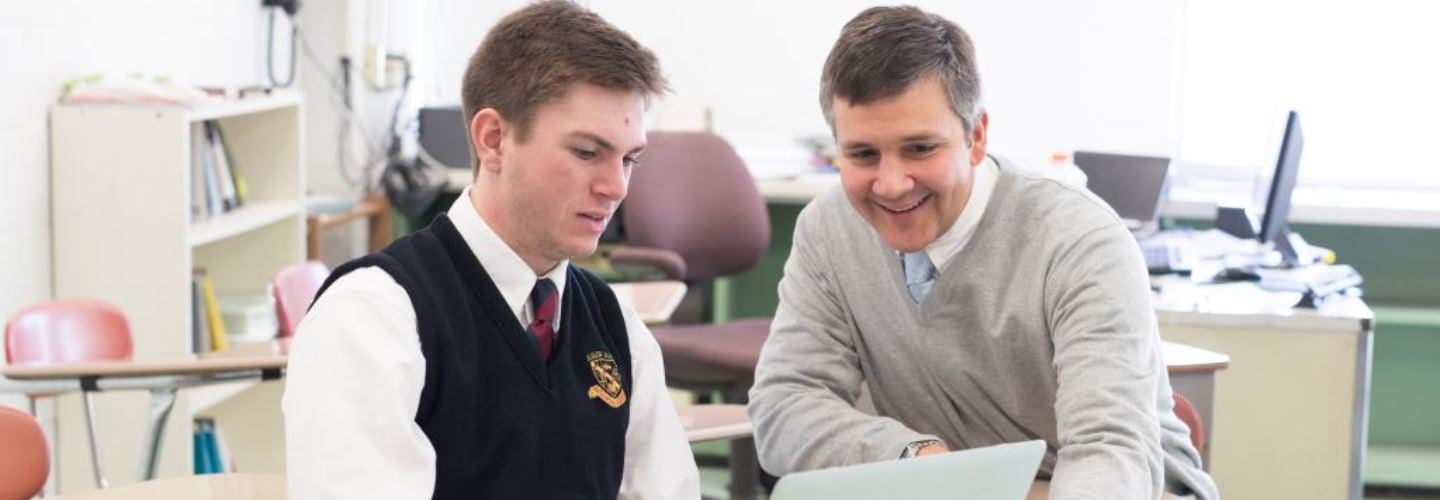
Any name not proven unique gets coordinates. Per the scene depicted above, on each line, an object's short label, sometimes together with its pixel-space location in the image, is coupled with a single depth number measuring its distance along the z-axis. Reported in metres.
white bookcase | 3.95
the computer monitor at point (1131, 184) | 4.46
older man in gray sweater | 1.88
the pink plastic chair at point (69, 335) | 3.13
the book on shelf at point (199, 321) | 4.15
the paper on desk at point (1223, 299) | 3.63
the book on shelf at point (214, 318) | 4.21
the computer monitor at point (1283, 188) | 4.14
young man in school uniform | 1.49
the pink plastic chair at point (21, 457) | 2.27
